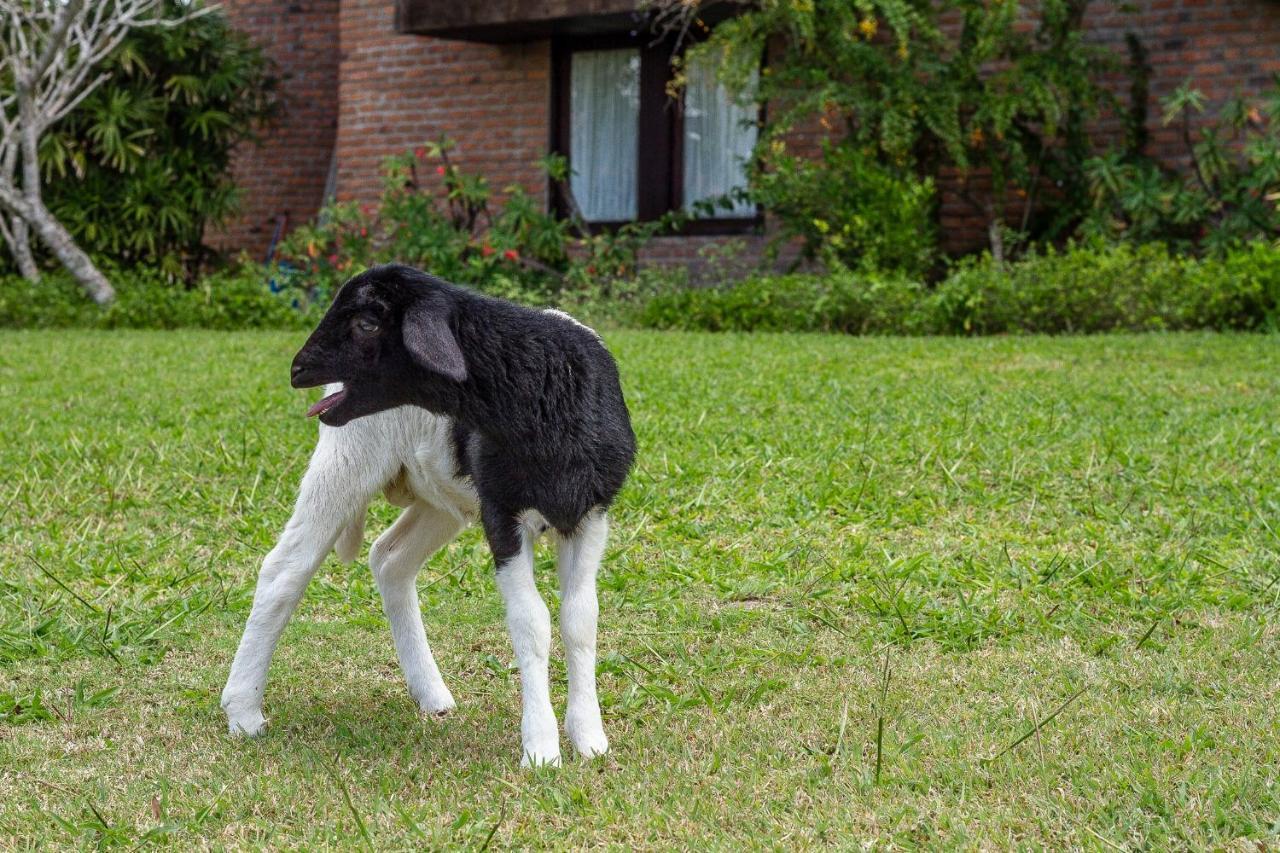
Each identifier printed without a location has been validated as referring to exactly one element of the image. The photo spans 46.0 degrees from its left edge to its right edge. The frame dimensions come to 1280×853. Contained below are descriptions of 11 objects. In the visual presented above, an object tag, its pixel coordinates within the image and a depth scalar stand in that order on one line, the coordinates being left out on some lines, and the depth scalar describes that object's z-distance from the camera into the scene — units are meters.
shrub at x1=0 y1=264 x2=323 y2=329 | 13.32
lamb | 3.18
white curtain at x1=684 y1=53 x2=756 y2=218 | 15.29
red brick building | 14.55
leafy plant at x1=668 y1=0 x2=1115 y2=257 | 12.64
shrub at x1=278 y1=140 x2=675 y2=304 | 14.12
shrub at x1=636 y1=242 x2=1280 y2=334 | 10.93
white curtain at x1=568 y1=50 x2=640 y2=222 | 15.86
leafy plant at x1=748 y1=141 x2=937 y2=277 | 12.53
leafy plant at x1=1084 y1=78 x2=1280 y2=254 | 12.13
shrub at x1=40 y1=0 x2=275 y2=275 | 15.97
